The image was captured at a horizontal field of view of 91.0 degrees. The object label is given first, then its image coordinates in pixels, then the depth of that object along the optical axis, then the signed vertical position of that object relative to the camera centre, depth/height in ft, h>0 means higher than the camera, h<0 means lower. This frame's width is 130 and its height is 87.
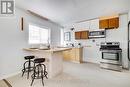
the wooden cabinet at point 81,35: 12.03 +1.79
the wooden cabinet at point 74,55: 11.72 -2.16
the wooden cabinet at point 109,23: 9.31 +3.19
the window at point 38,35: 9.68 +1.51
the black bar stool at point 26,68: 7.48 -2.80
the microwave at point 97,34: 10.56 +1.74
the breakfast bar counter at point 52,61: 7.13 -2.00
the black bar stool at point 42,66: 6.30 -2.64
